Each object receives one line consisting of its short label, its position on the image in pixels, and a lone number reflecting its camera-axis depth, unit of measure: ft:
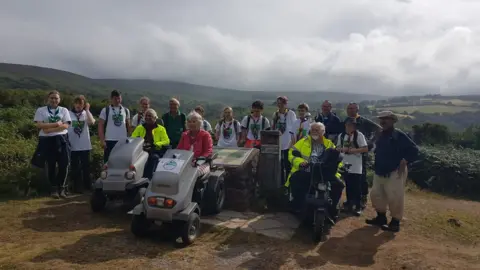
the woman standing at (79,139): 27.50
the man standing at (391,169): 22.17
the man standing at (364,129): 25.98
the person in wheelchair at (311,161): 21.13
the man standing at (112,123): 27.71
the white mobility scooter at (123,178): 21.29
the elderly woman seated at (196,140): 21.75
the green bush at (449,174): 42.86
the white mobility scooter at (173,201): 17.53
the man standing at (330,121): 28.19
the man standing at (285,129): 29.35
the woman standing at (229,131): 30.19
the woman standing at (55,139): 25.67
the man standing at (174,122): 27.63
